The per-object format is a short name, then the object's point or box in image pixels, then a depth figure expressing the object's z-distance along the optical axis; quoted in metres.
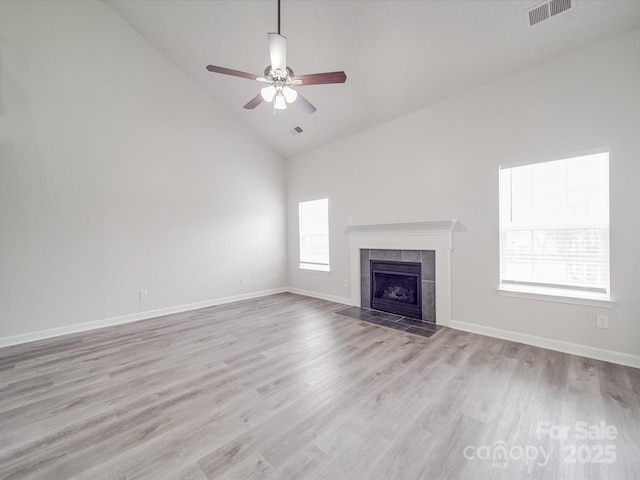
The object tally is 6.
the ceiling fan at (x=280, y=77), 2.25
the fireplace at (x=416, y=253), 3.72
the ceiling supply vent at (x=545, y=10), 2.40
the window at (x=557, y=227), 2.73
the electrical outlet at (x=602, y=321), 2.63
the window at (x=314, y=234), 5.54
